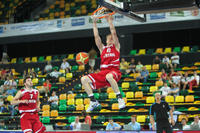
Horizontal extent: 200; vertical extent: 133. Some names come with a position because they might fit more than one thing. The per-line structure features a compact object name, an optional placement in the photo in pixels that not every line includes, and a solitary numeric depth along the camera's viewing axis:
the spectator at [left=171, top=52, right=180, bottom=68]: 20.84
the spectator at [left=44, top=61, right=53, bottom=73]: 23.25
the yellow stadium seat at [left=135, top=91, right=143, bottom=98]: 18.69
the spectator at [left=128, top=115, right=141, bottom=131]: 13.27
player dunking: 8.41
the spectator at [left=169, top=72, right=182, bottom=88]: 18.09
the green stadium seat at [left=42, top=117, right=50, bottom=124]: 15.03
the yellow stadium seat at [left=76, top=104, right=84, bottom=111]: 17.42
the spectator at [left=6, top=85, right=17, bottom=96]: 20.50
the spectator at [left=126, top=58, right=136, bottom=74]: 21.23
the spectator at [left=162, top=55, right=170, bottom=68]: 20.53
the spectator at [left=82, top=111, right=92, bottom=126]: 14.41
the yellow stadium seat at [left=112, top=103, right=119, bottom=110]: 17.70
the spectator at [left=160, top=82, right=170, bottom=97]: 17.48
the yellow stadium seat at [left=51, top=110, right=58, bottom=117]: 16.44
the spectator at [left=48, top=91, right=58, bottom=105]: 18.45
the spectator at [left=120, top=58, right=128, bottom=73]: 21.34
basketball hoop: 8.99
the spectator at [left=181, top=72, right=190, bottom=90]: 18.16
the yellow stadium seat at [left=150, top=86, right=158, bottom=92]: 18.66
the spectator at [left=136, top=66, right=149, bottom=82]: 19.86
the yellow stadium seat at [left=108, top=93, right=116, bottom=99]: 18.84
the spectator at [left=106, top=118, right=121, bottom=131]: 13.69
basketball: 13.88
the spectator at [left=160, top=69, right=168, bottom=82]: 18.98
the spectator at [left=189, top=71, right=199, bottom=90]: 18.39
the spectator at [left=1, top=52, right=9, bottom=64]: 27.39
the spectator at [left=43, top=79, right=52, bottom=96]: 20.37
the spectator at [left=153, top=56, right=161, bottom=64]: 21.41
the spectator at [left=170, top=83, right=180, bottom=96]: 17.53
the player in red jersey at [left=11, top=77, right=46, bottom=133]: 9.53
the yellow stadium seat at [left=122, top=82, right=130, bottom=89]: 19.86
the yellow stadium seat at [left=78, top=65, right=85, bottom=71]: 22.74
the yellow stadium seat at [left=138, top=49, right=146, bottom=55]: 23.98
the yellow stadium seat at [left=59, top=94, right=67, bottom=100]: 19.39
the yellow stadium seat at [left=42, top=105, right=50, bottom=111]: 18.18
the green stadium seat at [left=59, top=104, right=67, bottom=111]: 17.95
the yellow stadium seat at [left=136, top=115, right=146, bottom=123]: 14.12
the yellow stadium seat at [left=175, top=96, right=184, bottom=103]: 17.33
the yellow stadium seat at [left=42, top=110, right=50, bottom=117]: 16.75
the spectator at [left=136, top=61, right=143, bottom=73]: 20.73
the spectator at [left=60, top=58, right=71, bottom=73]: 22.56
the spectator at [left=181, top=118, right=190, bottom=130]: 12.93
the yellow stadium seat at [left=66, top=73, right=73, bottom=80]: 22.05
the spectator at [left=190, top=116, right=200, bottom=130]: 12.78
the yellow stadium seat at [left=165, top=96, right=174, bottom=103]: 17.38
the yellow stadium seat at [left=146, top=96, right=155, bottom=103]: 17.95
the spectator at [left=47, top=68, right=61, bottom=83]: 21.89
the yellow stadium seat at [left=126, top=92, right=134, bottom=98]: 18.78
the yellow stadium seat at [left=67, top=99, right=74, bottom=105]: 18.67
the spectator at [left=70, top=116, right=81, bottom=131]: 14.02
